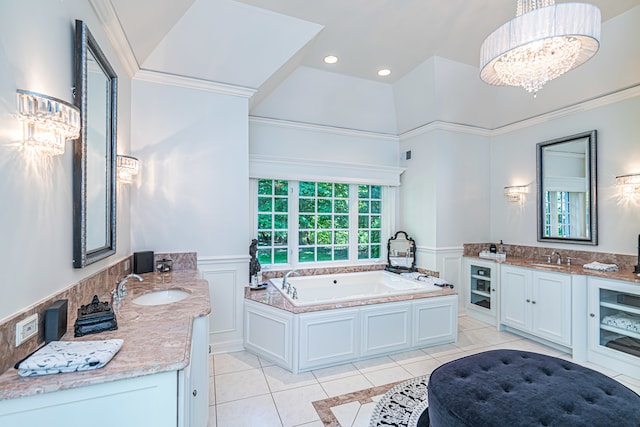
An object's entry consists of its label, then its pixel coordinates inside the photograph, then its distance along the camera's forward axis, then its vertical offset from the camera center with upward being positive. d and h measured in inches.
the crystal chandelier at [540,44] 66.9 +41.4
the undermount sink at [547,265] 139.4 -24.6
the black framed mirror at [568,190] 140.2 +12.1
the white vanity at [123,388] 38.1 -24.1
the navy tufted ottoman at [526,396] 53.8 -36.9
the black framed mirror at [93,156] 64.4 +14.3
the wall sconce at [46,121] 45.3 +14.6
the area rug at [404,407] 83.2 -58.8
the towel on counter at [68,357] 40.3 -20.9
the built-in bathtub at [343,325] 111.7 -45.4
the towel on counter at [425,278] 147.9 -34.1
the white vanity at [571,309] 111.7 -41.2
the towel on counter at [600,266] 125.0 -22.6
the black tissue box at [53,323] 49.9 -18.6
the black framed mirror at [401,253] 180.4 -24.6
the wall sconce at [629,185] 123.2 +12.4
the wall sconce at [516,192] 167.6 +12.4
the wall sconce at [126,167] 96.2 +15.3
